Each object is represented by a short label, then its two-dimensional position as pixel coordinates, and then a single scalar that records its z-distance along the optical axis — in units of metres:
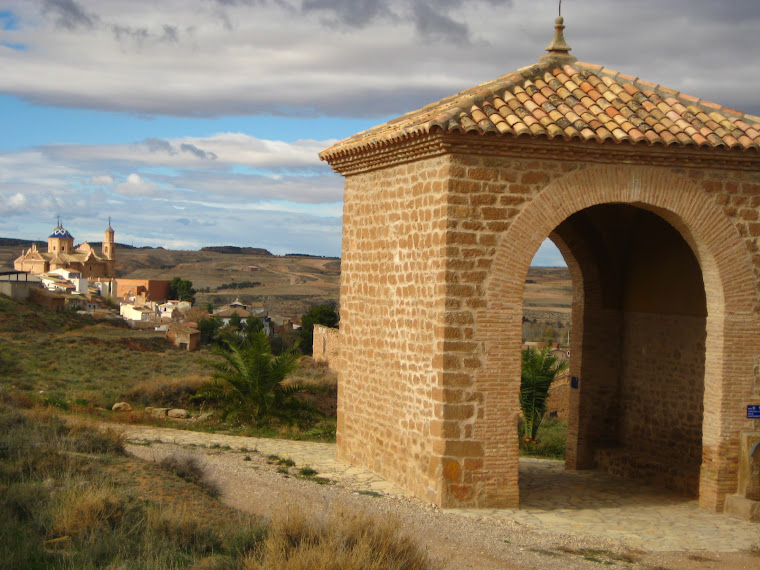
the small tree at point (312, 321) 48.72
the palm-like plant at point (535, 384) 16.09
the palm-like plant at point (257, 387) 16.45
